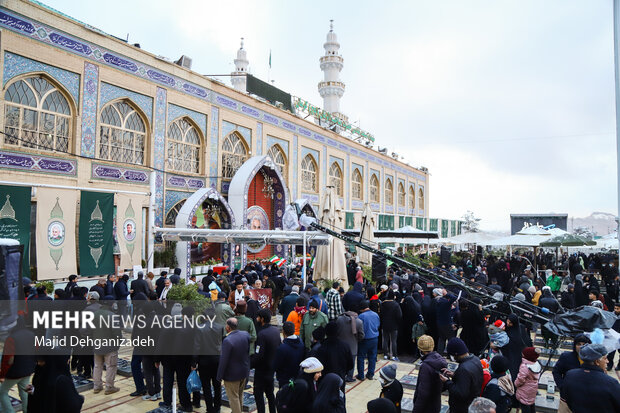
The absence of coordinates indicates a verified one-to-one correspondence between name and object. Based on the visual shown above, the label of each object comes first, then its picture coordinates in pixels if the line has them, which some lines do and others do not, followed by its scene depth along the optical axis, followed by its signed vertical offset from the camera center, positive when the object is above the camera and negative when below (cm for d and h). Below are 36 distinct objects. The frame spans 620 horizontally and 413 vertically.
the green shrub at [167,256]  1353 -121
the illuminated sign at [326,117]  2308 +656
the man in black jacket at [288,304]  739 -153
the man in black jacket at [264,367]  490 -178
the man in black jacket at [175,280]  856 -125
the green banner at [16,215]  963 +11
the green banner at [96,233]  1136 -37
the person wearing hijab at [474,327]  671 -174
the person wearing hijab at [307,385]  362 -150
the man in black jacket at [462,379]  381 -151
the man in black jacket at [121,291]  870 -155
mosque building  1056 +298
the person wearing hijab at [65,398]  374 -166
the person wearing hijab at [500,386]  411 -171
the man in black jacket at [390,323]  730 -183
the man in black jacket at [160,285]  885 -143
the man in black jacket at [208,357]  502 -169
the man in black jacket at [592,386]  333 -138
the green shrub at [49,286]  932 -156
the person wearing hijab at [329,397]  345 -151
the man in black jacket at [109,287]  858 -144
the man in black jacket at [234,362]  470 -166
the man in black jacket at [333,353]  471 -155
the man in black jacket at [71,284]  802 -128
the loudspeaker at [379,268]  1264 -148
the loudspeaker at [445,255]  1960 -162
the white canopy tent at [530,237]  1324 -49
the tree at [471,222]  6397 +11
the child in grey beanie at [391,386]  373 -153
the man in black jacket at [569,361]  422 -147
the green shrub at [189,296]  695 -136
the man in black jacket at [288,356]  470 -157
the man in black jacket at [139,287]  861 -142
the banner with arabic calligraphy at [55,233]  1034 -35
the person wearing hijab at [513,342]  559 -166
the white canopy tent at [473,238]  1847 -72
